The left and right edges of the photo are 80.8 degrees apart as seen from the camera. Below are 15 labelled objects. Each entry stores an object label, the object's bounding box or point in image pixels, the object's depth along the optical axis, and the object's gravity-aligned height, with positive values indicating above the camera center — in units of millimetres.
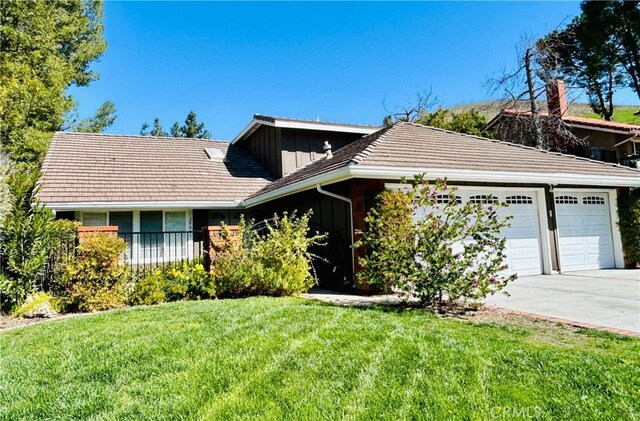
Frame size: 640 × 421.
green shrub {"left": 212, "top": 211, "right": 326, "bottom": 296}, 8070 -505
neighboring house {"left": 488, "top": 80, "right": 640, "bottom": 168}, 21344 +5958
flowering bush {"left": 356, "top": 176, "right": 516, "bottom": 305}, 5984 -361
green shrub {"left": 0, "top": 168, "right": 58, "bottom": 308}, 6895 +198
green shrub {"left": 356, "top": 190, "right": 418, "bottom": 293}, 6234 -266
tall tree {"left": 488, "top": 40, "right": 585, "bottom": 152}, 19594 +7699
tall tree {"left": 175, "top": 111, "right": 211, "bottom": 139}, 36812 +11606
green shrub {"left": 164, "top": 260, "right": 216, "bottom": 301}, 8016 -830
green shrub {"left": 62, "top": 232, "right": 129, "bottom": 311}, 7137 -498
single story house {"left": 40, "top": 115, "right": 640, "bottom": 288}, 9398 +1533
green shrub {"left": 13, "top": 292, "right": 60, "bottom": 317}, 6703 -999
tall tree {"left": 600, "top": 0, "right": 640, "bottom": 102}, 30688 +17048
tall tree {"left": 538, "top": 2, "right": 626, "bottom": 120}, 32281 +15859
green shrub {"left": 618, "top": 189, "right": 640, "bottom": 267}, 11617 +112
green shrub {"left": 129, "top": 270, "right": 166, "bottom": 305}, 7629 -914
